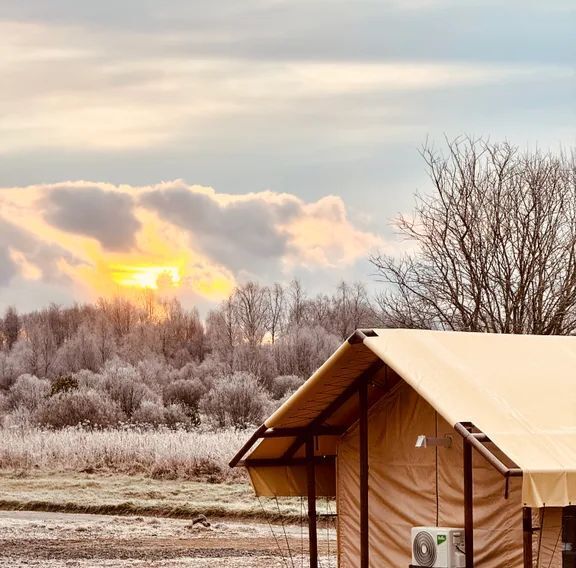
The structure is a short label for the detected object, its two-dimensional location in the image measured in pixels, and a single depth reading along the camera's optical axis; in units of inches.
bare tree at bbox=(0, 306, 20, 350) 4726.9
